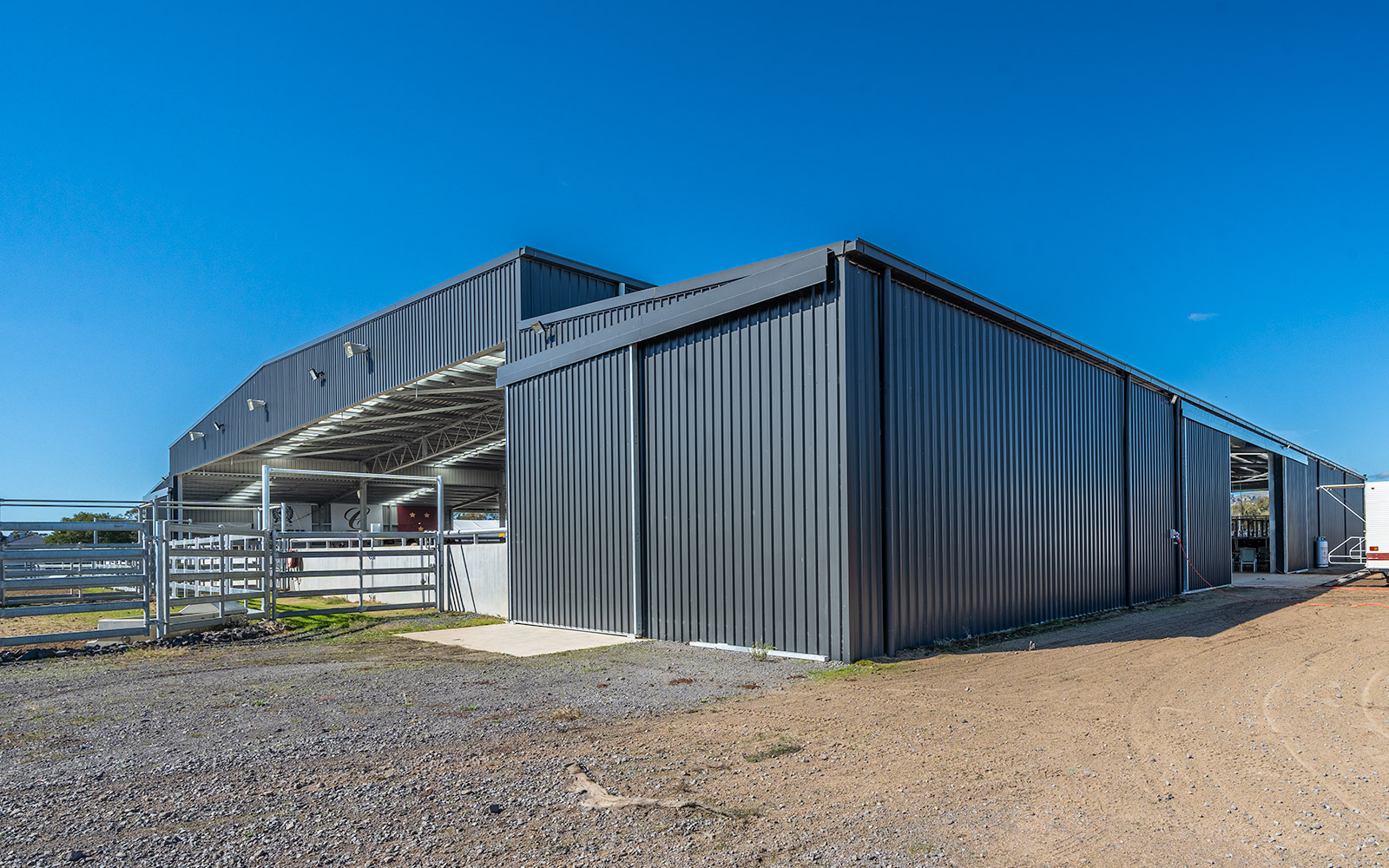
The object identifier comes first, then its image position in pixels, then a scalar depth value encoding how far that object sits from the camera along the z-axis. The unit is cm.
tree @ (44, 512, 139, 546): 3284
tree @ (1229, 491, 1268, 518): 6680
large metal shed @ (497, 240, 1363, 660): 930
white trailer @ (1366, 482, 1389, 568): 1938
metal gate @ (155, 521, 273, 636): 1204
